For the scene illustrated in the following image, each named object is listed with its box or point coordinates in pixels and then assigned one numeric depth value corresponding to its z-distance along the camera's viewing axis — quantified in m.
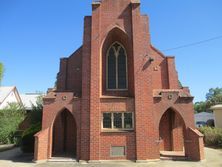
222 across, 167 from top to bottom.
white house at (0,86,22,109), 40.21
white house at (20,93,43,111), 45.98
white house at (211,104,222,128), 31.80
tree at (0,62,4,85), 42.03
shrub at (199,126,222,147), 22.98
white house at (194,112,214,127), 56.24
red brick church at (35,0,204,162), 15.63
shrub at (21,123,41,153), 18.39
